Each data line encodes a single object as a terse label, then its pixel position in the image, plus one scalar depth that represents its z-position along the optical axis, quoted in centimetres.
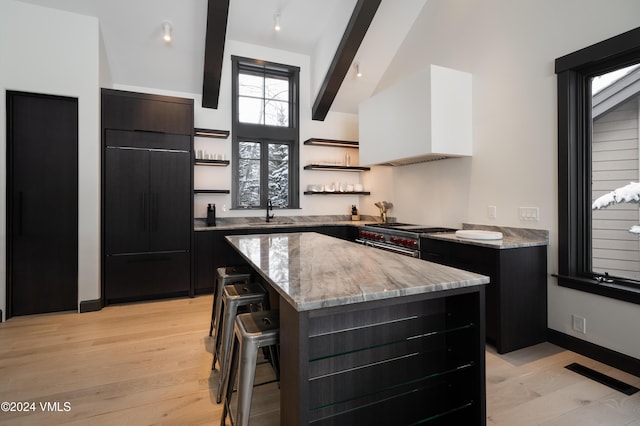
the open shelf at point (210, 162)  442
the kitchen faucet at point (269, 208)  488
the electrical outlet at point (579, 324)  253
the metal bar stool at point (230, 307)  200
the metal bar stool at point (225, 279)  252
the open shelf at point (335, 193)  524
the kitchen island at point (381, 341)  117
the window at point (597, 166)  238
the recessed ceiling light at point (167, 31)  370
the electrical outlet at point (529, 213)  287
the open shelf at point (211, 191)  443
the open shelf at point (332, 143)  513
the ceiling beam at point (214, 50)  357
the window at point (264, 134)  495
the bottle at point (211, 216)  450
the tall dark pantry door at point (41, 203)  338
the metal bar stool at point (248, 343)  144
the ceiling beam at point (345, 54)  394
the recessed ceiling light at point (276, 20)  406
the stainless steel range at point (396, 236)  350
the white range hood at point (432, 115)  334
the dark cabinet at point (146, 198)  376
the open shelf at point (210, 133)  449
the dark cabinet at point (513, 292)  256
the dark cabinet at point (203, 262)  415
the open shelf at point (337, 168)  515
